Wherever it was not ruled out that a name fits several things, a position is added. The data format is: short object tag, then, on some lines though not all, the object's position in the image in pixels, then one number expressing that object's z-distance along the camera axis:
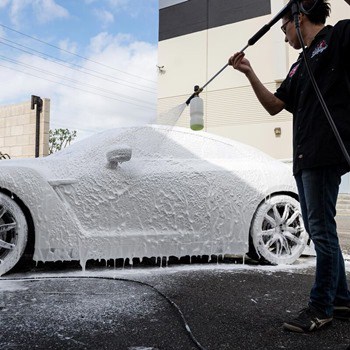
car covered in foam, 3.04
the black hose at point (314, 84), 1.69
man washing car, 2.00
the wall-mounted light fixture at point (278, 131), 14.30
